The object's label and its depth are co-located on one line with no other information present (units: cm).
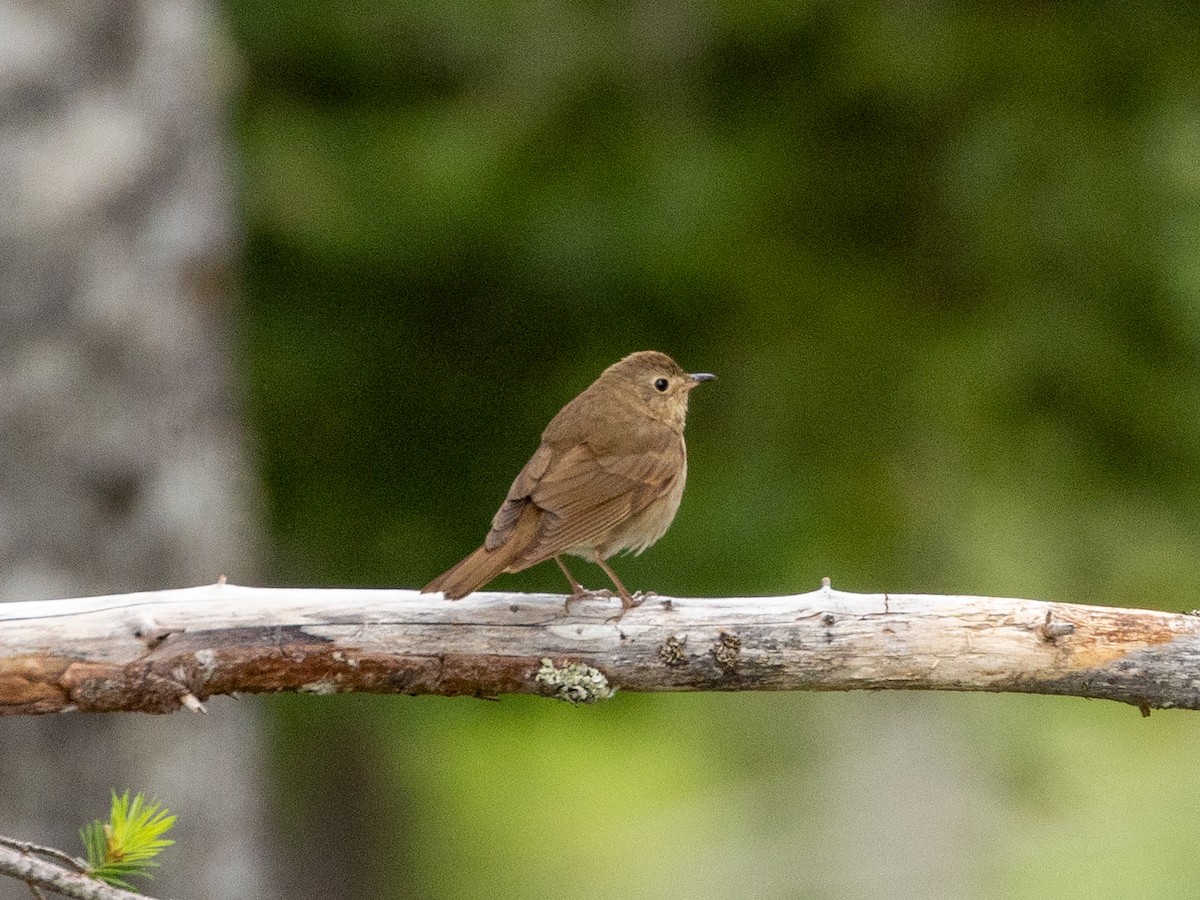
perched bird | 1008
